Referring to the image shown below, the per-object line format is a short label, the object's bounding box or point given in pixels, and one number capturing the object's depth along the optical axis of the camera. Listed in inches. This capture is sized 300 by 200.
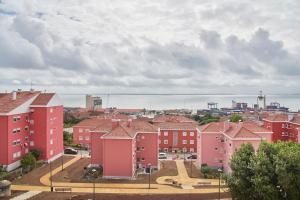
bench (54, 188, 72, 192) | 1407.3
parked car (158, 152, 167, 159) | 2266.9
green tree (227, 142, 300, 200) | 980.0
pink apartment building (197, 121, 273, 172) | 1752.5
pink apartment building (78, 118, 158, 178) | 1618.5
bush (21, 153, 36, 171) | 1692.9
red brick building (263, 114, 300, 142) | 2416.7
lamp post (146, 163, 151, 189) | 1769.5
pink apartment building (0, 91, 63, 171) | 1663.1
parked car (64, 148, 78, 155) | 2320.4
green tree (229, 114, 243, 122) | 3358.9
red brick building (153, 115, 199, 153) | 2540.1
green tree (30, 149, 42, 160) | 1853.6
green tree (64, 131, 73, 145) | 2704.9
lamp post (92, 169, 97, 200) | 1369.6
